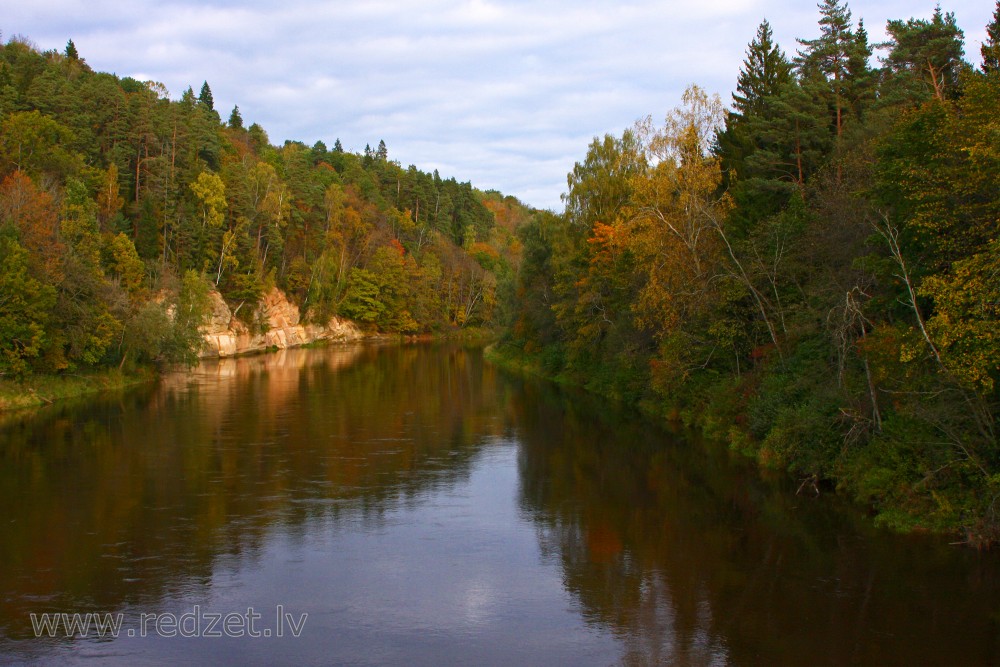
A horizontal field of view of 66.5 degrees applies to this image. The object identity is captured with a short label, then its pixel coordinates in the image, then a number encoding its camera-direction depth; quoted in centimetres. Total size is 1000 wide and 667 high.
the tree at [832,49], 4019
